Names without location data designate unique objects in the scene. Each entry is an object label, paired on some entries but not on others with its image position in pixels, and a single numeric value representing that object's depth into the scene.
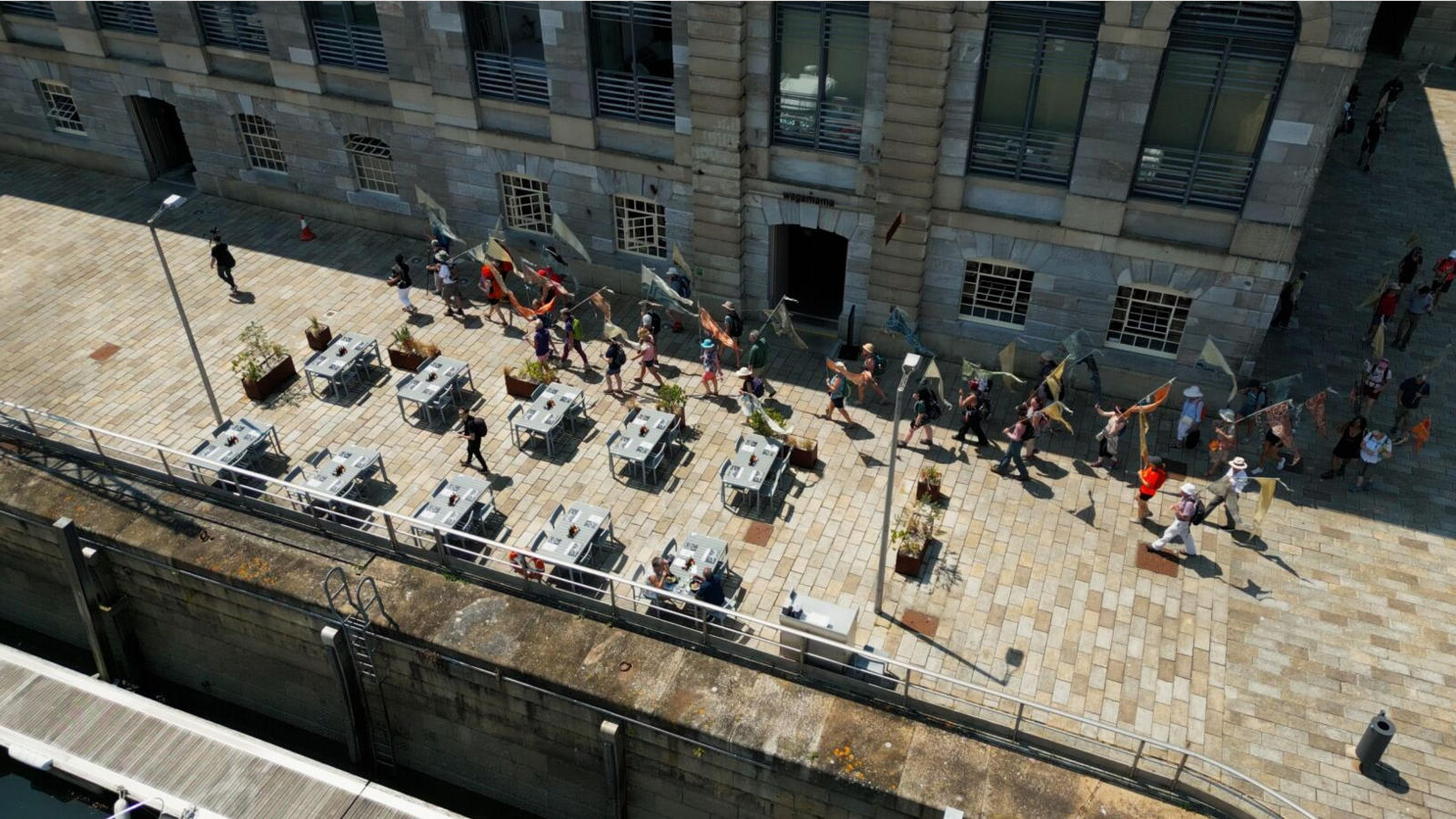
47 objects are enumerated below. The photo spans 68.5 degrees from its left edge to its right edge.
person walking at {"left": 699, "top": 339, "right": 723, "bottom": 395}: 24.73
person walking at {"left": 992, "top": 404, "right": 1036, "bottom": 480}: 22.41
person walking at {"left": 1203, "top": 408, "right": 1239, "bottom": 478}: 22.31
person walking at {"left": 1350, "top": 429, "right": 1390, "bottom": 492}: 21.80
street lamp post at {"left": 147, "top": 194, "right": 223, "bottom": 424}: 20.45
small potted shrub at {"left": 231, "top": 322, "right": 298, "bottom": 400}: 25.20
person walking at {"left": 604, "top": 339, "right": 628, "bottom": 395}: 24.50
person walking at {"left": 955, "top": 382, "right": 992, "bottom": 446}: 23.16
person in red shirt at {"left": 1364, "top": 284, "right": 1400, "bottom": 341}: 26.27
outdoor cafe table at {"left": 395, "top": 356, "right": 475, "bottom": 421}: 24.17
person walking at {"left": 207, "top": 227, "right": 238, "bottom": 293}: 28.22
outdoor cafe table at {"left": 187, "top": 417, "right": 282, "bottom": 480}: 22.45
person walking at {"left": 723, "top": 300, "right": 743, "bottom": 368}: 25.83
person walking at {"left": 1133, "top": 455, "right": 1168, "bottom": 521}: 21.25
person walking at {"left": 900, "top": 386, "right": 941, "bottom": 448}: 23.25
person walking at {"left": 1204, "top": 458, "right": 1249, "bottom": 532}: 20.77
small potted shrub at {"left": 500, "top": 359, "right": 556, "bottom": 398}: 25.02
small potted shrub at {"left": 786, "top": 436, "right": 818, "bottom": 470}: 22.98
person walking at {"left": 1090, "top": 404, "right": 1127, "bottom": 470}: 22.42
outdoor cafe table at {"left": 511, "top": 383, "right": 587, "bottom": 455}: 23.17
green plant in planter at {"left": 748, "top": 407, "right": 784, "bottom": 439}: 23.00
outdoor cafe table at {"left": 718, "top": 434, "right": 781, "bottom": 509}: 21.73
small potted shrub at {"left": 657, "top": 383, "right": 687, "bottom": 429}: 23.89
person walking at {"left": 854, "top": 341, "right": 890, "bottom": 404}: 24.23
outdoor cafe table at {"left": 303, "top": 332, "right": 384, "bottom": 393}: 25.05
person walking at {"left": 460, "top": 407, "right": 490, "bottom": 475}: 22.28
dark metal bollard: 16.69
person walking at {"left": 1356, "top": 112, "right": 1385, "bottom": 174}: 34.47
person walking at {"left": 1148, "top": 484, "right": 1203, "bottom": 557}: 20.33
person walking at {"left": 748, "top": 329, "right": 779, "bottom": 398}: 24.80
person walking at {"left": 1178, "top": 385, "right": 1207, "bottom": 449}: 23.05
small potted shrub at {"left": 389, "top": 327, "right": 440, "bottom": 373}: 26.02
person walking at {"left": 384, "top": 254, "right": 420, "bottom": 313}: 27.69
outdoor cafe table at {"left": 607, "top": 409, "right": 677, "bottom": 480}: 22.42
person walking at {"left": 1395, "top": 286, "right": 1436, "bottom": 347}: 26.33
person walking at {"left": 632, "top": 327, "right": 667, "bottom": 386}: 25.06
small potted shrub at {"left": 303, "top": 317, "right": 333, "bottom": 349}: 26.66
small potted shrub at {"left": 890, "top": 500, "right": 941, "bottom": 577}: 20.39
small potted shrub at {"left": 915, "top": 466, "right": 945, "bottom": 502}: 22.02
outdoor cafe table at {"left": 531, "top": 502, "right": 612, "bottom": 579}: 20.06
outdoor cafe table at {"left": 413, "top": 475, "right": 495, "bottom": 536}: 20.94
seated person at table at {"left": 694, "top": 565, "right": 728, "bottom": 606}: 18.91
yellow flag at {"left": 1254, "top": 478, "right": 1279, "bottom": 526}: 20.55
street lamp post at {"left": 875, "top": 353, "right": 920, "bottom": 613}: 16.28
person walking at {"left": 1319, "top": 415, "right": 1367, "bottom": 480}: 21.92
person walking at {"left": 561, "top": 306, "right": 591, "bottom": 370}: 25.80
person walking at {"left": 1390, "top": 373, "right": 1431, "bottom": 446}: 23.48
